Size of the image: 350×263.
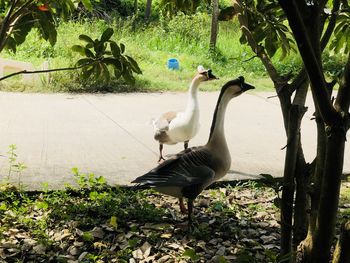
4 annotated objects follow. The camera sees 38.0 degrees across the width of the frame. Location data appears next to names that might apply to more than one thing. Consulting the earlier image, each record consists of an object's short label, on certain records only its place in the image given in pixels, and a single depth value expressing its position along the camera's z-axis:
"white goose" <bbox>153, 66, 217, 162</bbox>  4.03
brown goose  2.94
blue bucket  9.50
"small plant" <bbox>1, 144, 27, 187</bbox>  3.69
